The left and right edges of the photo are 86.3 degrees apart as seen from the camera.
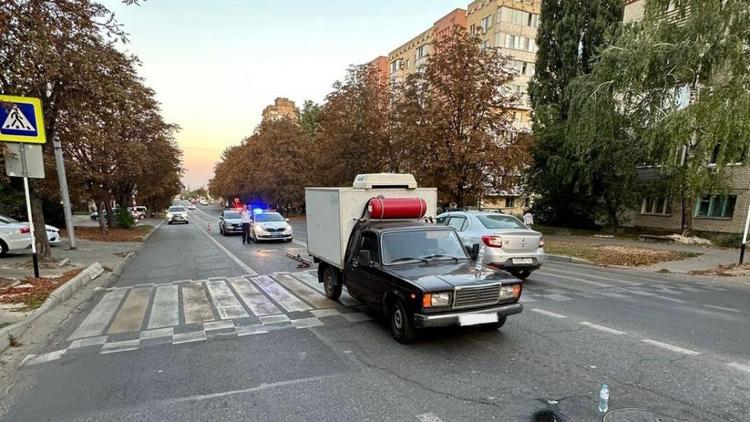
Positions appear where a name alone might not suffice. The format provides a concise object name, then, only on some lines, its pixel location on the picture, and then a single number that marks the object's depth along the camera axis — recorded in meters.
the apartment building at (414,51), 51.56
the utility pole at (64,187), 15.73
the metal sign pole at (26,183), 8.59
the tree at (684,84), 13.16
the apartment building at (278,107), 129.62
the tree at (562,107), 24.56
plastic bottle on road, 3.62
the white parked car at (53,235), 16.34
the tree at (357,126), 27.92
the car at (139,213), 45.91
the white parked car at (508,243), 9.53
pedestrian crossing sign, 7.79
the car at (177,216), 40.22
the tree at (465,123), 18.95
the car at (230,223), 24.36
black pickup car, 5.04
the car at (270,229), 19.28
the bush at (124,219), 27.48
